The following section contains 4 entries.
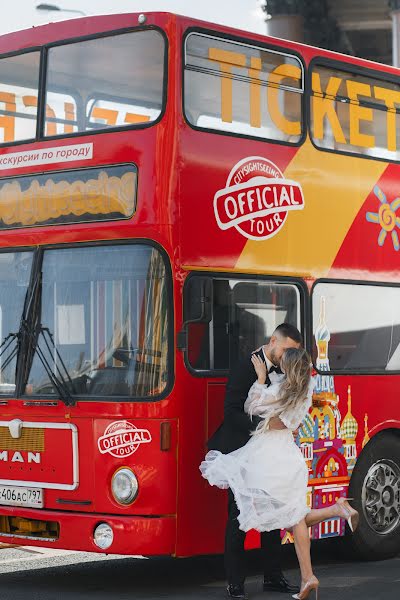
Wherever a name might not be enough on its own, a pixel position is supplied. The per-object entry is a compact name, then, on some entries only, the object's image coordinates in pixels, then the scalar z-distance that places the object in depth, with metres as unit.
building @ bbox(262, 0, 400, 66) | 37.81
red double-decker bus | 10.22
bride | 9.86
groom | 10.02
